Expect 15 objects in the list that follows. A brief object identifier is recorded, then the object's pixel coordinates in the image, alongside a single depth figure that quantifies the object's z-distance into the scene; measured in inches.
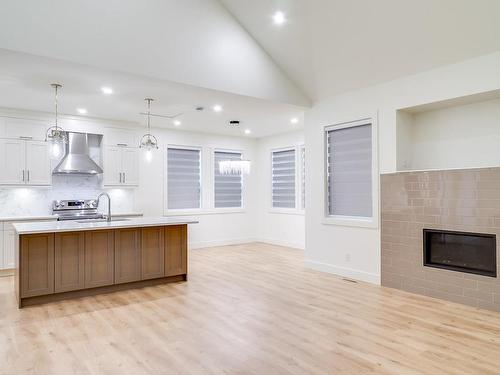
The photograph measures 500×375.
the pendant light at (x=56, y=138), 179.6
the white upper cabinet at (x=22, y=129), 242.2
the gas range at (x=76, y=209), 258.0
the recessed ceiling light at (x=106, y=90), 197.0
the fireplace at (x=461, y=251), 163.6
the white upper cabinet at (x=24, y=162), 241.1
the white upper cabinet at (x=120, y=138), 279.6
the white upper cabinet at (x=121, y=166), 278.5
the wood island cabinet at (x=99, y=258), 185.9
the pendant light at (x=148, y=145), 207.2
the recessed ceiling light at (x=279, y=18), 187.8
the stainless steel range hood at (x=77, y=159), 255.8
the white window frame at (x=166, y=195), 316.8
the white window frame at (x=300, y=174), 326.6
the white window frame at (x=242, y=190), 347.6
